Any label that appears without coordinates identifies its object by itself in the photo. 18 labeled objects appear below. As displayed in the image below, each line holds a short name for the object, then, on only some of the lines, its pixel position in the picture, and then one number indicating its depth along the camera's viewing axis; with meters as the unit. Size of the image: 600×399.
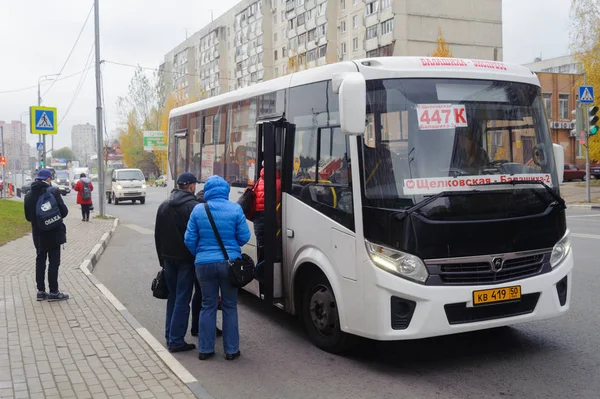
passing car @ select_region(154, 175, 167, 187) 77.36
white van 36.19
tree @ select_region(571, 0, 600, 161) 31.70
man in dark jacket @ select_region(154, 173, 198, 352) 6.12
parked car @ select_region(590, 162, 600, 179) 46.84
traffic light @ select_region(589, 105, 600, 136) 23.72
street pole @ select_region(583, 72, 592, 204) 24.51
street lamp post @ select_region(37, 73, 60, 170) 32.16
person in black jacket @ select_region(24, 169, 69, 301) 8.20
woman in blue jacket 5.78
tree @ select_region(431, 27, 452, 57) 38.41
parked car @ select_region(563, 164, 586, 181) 47.38
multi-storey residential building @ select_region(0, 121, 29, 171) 94.31
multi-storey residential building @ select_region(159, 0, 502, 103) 58.19
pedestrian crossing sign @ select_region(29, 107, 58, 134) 17.92
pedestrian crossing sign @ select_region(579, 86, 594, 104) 24.02
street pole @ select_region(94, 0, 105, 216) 23.69
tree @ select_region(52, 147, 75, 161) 175.54
